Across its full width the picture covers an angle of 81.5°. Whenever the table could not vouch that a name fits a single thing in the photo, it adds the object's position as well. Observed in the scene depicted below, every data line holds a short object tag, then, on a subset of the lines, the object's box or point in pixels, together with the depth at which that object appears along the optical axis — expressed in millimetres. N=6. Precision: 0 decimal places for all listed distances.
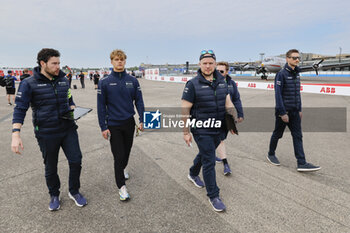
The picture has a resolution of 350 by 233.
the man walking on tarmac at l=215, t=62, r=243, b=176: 3488
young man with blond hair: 2652
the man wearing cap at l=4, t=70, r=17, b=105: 9921
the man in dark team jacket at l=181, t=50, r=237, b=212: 2447
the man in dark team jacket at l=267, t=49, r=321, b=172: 3449
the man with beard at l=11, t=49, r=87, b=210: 2248
